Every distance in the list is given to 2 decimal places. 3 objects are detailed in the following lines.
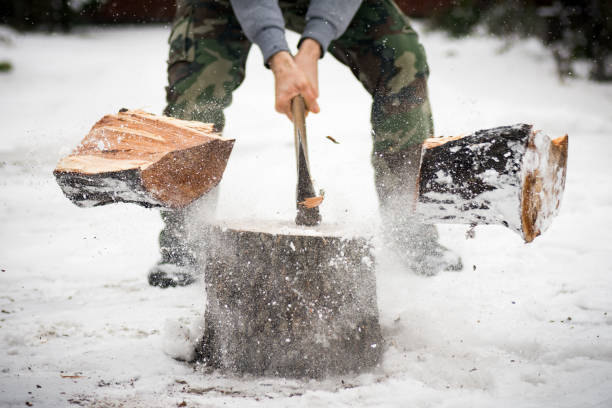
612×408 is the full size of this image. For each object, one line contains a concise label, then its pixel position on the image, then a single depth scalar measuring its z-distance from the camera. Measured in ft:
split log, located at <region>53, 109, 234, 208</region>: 10.05
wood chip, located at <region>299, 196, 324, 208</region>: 10.49
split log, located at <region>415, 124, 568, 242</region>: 9.79
